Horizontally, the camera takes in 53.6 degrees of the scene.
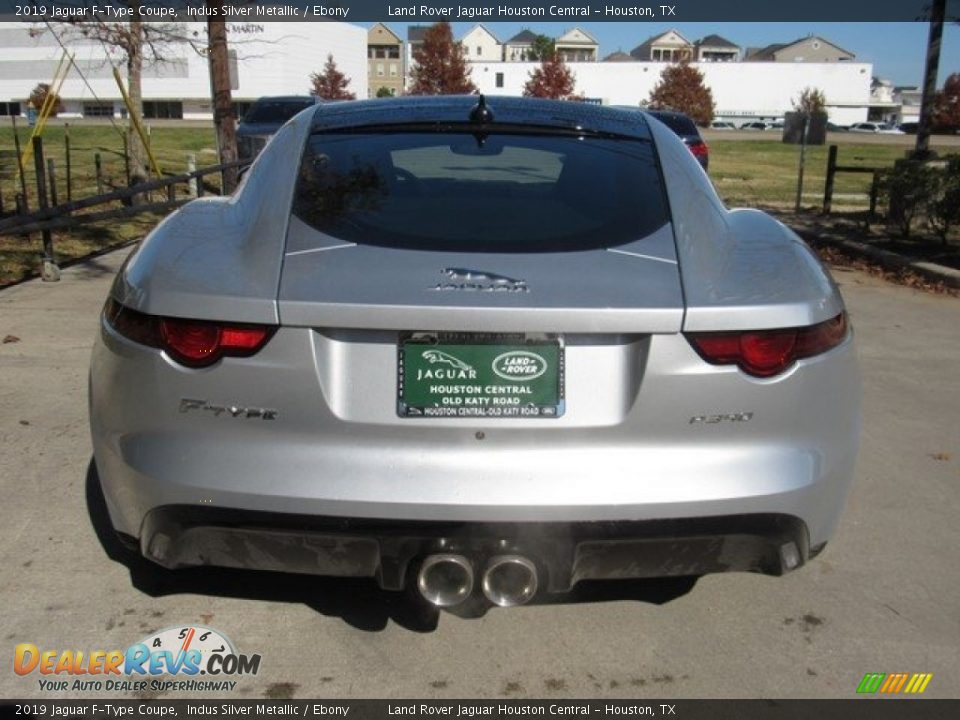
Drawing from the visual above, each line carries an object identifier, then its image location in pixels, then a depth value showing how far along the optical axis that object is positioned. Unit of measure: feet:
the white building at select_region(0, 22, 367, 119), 258.37
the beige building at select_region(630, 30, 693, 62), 436.35
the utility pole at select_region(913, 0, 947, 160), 47.44
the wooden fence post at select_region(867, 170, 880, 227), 44.51
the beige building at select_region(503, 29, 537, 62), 451.53
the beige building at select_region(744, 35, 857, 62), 416.46
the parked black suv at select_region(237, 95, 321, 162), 58.34
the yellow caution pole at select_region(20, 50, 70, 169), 45.78
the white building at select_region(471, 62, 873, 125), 329.72
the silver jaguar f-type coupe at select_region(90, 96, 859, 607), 7.97
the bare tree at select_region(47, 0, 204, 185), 51.01
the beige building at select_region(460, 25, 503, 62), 459.73
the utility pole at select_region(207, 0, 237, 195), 43.09
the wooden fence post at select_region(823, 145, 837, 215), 51.90
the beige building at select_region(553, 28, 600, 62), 457.68
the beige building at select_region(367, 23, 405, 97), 383.24
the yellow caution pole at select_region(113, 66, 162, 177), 50.93
